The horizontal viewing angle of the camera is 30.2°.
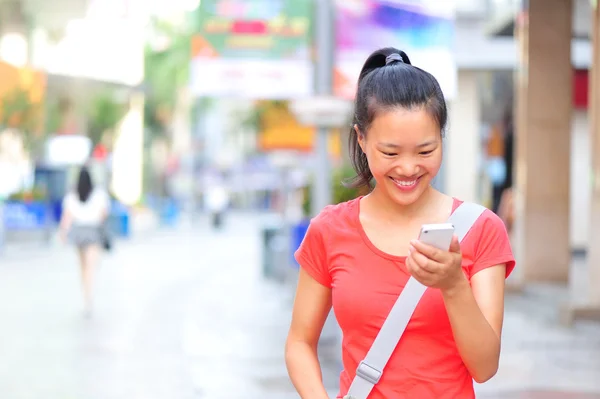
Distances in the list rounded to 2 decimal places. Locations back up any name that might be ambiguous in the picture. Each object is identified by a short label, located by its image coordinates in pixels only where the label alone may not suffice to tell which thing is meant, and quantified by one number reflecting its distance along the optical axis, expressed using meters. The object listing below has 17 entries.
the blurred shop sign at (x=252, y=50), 15.83
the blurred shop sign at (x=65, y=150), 44.25
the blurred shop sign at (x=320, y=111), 11.49
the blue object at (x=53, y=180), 39.49
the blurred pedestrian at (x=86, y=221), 13.25
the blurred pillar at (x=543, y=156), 16.97
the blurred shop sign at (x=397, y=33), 13.53
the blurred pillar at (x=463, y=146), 26.70
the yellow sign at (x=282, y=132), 26.95
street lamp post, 11.93
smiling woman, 2.27
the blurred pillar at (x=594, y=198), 12.13
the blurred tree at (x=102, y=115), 48.00
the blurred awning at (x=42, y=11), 41.78
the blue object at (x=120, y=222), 36.78
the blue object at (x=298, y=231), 14.93
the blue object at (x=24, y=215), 28.08
